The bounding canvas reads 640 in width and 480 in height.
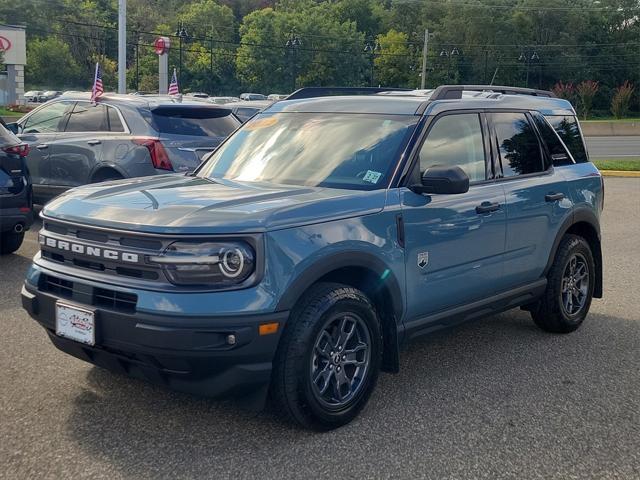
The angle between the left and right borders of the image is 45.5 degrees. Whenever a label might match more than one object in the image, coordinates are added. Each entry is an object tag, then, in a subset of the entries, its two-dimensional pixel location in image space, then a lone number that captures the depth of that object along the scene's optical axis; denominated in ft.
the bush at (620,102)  168.96
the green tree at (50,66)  283.59
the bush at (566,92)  177.68
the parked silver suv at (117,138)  30.04
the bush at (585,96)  165.78
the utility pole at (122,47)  74.18
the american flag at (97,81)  49.47
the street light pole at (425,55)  203.21
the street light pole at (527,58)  261.65
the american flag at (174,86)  72.33
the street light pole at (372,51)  250.02
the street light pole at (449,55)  257.20
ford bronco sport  11.98
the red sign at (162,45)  84.02
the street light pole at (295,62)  232.12
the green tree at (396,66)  270.46
